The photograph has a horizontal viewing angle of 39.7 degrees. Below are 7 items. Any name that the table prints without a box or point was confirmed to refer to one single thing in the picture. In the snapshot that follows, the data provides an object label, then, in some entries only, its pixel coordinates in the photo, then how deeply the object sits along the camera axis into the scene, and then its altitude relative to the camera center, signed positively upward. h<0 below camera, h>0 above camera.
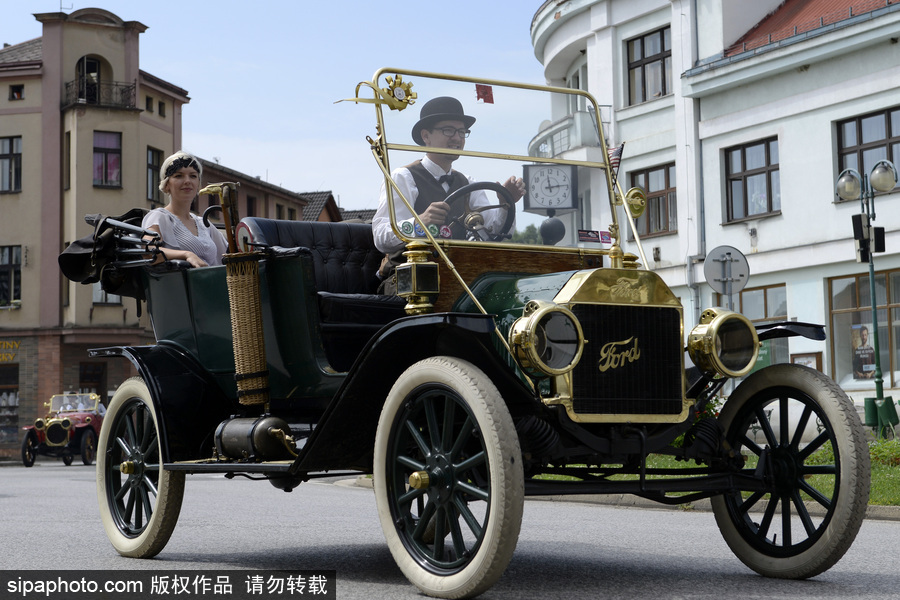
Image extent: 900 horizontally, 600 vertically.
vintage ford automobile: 5.07 -0.11
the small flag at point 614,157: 6.93 +1.09
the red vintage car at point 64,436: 29.78 -1.79
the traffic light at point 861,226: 19.11 +1.86
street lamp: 18.61 +1.82
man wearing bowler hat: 6.11 +0.86
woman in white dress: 7.52 +0.86
